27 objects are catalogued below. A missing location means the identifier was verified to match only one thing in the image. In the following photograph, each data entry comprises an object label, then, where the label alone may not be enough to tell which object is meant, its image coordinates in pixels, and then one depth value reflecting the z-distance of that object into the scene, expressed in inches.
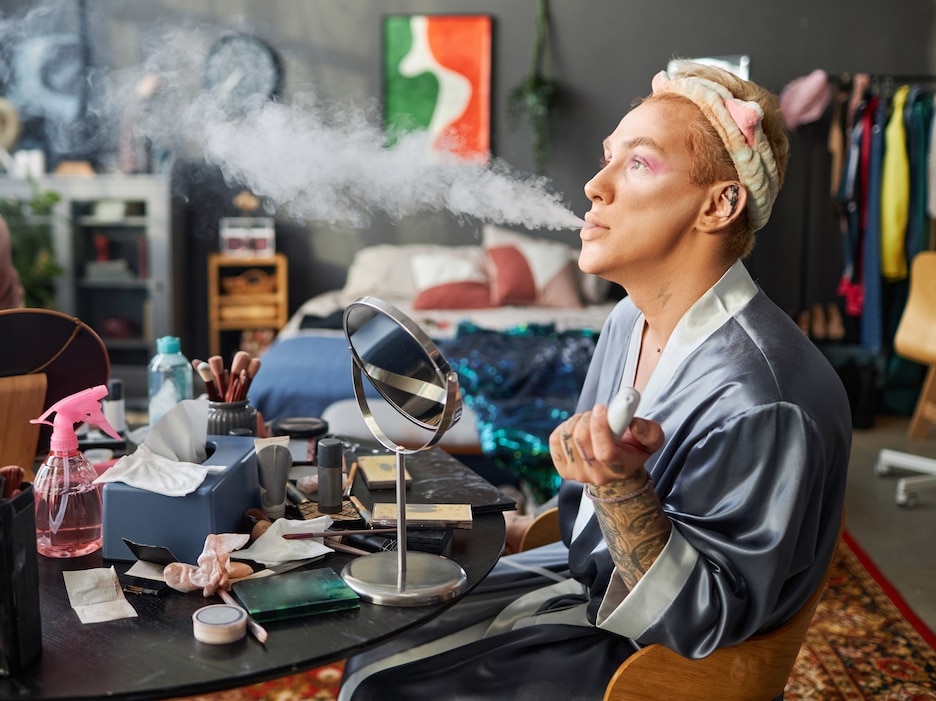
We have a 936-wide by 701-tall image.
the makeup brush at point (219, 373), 64.9
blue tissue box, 49.0
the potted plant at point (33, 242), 210.7
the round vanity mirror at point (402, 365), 44.3
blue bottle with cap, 78.2
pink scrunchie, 45.9
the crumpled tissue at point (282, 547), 49.9
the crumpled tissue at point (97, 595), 43.8
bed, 122.4
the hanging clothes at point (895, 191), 207.0
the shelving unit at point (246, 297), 223.8
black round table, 37.9
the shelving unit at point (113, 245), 216.1
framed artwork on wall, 227.8
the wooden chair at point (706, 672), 46.4
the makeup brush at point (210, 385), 64.9
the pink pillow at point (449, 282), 198.2
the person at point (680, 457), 45.2
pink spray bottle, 50.9
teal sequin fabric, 120.0
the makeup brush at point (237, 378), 64.7
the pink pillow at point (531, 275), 201.8
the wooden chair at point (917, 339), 153.8
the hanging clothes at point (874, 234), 210.2
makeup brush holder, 63.8
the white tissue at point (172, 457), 49.3
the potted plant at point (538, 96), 222.5
